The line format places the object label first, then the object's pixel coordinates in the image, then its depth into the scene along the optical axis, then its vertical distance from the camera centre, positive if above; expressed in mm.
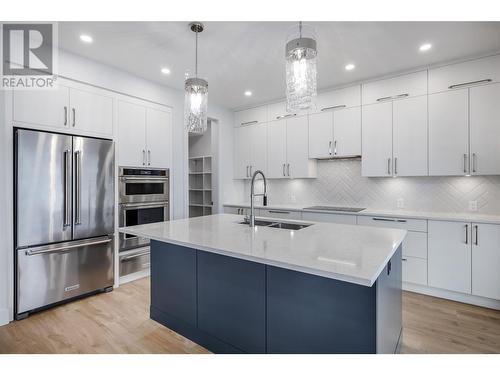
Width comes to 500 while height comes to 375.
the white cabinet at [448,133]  2986 +590
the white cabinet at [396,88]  3229 +1236
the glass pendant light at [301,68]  1759 +794
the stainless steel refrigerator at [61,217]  2510 -323
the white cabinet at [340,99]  3699 +1242
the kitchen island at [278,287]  1375 -642
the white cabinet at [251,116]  4676 +1254
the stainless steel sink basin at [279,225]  2409 -358
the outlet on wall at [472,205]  3189 -244
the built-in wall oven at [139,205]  3342 -260
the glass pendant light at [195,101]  2238 +716
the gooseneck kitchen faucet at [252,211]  2193 -215
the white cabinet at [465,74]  2836 +1227
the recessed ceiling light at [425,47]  2700 +1412
